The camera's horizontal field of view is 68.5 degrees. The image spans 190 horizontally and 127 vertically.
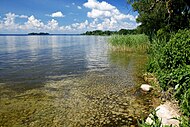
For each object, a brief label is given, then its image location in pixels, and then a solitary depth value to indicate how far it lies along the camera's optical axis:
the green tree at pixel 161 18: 15.38
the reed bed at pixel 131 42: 19.07
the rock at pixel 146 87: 7.02
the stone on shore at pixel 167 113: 3.88
